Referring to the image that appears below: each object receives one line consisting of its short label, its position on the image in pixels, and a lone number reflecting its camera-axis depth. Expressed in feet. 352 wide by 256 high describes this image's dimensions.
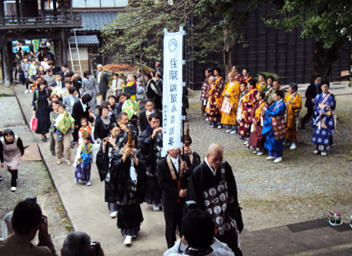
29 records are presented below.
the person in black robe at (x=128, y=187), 22.00
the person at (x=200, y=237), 11.69
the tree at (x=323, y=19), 28.80
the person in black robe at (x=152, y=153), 24.78
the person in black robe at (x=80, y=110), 38.40
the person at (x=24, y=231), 11.53
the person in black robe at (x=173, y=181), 19.23
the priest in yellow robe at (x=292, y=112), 39.65
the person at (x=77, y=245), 11.71
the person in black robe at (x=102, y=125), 31.04
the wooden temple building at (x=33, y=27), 76.33
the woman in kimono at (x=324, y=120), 36.61
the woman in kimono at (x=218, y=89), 47.37
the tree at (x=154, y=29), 51.72
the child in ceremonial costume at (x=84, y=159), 30.71
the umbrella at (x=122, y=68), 61.41
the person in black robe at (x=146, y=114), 30.42
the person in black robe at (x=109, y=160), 23.40
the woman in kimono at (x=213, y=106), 47.60
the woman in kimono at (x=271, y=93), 38.88
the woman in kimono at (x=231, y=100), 45.14
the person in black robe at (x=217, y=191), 17.25
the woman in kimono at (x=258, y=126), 37.28
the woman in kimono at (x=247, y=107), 41.19
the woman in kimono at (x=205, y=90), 49.32
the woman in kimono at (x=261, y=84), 43.27
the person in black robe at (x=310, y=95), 45.97
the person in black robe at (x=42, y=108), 42.24
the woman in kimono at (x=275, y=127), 35.45
